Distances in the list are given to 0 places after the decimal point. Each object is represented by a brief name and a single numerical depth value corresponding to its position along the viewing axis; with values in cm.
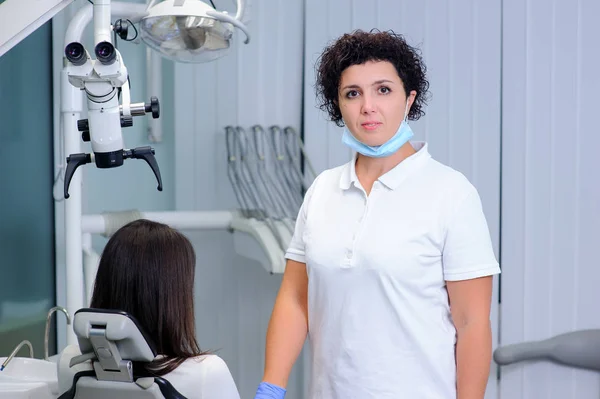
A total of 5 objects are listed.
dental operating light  288
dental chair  228
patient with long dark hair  247
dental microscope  238
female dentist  256
